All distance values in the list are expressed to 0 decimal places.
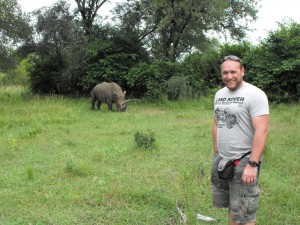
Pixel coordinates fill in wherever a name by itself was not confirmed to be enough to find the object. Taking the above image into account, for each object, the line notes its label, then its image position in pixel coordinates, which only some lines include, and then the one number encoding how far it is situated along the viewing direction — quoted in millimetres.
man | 3201
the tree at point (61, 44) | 20344
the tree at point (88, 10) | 22125
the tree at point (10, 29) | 18438
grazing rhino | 15742
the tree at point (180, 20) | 17500
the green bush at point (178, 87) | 17672
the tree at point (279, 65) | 16906
